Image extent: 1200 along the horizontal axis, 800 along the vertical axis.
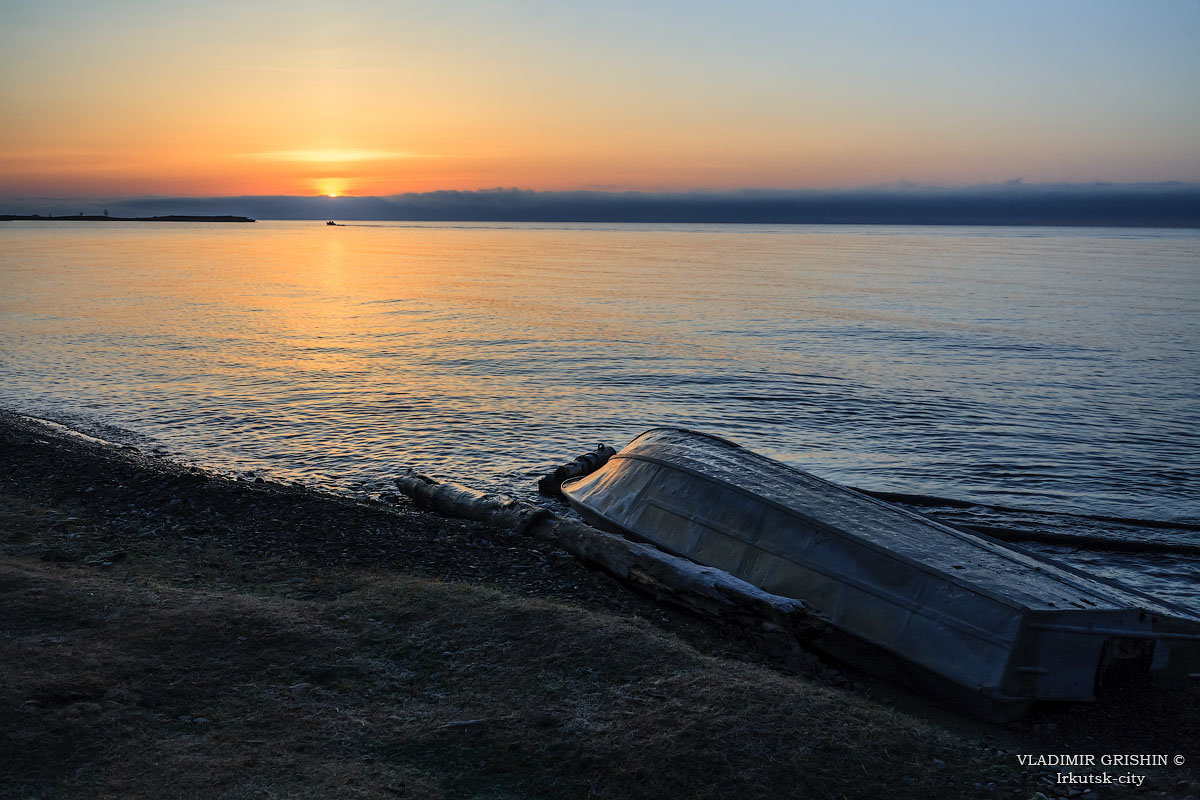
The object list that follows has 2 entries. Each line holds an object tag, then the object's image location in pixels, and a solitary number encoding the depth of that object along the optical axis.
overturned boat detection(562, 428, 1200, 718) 8.20
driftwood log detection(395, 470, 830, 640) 9.15
